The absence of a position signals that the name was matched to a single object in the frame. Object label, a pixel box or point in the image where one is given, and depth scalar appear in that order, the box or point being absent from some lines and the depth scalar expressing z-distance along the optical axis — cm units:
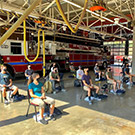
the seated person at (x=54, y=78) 670
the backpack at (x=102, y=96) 567
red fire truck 942
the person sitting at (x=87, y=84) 531
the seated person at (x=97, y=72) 966
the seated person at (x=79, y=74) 754
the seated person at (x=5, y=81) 512
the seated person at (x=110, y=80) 652
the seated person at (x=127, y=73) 822
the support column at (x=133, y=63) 1089
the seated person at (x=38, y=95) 379
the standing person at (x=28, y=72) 733
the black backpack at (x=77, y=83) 797
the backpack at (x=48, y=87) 659
